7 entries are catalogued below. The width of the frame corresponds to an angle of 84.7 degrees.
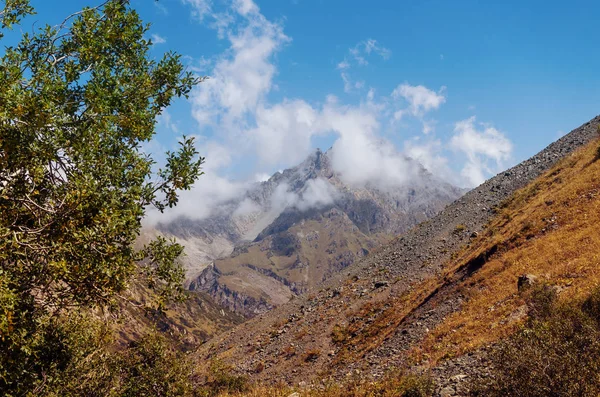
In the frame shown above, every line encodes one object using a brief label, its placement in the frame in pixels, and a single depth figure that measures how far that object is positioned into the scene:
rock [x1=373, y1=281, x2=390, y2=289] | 45.60
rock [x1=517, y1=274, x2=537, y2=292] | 22.14
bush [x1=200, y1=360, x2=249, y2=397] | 27.14
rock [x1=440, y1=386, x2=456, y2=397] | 14.54
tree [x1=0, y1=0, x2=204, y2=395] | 7.61
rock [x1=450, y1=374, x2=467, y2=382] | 15.67
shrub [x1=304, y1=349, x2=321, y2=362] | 34.88
